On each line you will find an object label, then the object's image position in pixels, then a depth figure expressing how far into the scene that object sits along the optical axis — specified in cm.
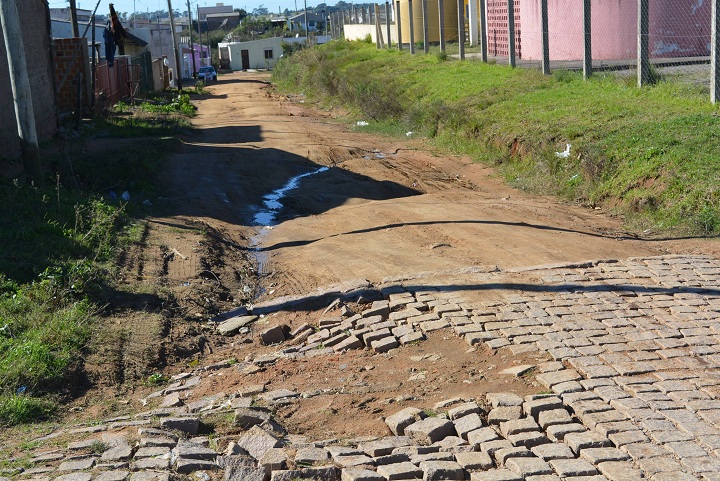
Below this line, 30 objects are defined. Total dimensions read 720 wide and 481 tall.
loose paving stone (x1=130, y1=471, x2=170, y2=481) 436
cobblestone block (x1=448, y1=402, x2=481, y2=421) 506
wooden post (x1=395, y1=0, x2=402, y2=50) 3550
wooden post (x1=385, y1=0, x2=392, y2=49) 3808
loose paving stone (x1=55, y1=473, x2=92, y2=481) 441
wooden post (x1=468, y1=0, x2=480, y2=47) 3645
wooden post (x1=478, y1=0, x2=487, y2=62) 2397
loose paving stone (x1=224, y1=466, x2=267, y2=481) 442
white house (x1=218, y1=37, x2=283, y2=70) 7875
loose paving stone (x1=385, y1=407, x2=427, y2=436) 503
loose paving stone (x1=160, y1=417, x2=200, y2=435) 514
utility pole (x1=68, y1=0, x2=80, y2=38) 2659
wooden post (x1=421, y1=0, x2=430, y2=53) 2972
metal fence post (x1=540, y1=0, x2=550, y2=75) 1814
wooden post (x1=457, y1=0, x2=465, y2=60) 2578
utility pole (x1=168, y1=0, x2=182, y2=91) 4112
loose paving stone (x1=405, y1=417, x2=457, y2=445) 486
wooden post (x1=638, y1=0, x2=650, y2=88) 1404
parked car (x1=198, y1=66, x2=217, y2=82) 5762
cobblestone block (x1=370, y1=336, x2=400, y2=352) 644
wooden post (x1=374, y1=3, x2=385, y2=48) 4059
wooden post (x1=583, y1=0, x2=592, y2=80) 1616
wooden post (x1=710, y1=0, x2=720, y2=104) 1197
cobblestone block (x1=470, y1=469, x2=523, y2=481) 427
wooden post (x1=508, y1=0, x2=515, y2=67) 2080
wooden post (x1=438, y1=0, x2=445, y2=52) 2786
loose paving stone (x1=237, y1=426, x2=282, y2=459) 474
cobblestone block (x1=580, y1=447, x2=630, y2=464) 438
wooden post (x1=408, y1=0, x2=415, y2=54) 3209
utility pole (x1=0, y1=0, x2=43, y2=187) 1098
